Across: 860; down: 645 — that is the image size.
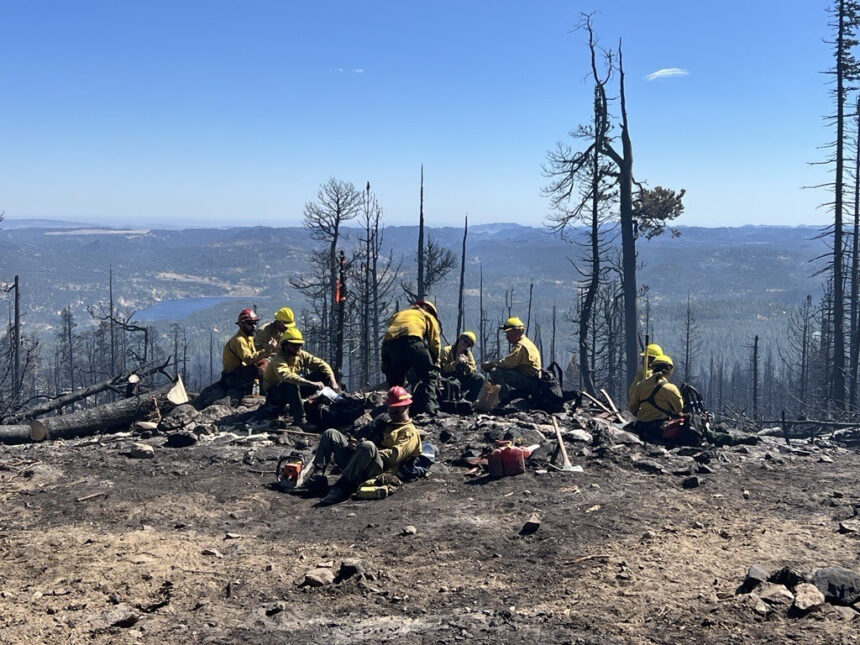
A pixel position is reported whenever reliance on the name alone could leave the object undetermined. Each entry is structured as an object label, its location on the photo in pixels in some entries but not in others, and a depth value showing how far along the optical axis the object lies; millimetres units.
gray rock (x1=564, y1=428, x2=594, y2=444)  10844
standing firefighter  11367
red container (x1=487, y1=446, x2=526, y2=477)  9227
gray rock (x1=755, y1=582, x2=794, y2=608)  5410
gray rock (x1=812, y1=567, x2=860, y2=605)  5441
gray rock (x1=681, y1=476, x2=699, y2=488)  9047
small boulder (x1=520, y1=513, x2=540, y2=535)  7270
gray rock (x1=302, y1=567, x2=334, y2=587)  6125
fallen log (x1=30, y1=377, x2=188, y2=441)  11984
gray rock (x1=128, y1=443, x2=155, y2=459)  10312
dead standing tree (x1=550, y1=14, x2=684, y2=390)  23344
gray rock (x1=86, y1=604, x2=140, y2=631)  5430
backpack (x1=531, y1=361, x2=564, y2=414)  12672
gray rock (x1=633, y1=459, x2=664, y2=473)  9703
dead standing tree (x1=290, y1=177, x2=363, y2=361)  33897
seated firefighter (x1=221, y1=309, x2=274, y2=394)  12680
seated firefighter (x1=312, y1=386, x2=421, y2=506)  8531
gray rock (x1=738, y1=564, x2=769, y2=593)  5715
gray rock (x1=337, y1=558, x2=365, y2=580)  6227
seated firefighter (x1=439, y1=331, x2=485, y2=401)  12969
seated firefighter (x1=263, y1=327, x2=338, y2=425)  11383
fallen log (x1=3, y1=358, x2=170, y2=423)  13766
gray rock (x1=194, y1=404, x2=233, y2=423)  12227
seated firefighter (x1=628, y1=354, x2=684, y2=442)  11448
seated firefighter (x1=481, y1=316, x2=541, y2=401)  12500
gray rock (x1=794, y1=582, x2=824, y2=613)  5262
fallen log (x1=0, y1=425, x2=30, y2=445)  11680
